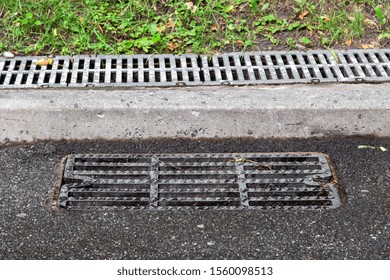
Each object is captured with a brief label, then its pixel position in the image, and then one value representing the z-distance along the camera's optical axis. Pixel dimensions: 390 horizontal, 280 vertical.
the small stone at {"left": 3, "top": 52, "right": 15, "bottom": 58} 3.92
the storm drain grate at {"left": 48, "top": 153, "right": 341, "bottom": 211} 3.04
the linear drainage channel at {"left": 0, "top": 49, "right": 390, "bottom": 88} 3.71
